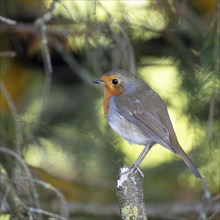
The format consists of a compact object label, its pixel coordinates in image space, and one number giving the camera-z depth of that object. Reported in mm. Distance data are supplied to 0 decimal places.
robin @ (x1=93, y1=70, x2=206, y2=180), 6945
